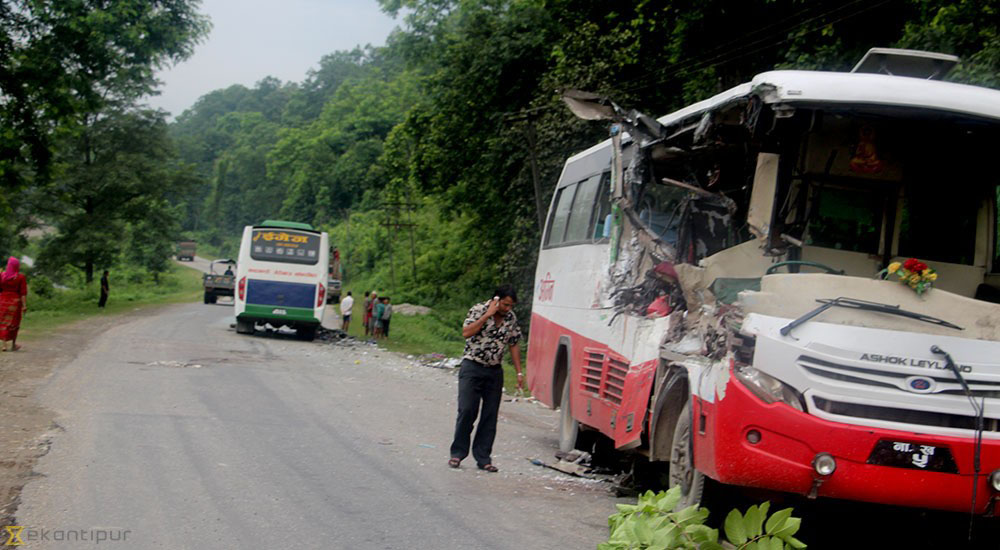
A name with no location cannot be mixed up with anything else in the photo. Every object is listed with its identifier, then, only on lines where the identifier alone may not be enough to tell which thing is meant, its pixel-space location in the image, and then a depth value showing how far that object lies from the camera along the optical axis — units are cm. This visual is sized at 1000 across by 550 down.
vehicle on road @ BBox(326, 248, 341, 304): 5722
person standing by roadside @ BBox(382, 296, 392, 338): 3315
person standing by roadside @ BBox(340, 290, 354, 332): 3600
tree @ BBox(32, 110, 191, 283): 4506
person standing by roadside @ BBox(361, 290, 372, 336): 3431
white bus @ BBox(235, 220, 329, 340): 2864
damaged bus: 587
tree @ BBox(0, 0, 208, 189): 2528
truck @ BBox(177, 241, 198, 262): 11262
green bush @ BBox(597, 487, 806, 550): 561
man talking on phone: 1023
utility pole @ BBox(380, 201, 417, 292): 5261
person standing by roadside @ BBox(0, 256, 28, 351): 1909
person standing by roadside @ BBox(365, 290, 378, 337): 3375
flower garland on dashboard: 631
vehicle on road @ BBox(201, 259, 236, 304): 5116
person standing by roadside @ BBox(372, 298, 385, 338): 3312
